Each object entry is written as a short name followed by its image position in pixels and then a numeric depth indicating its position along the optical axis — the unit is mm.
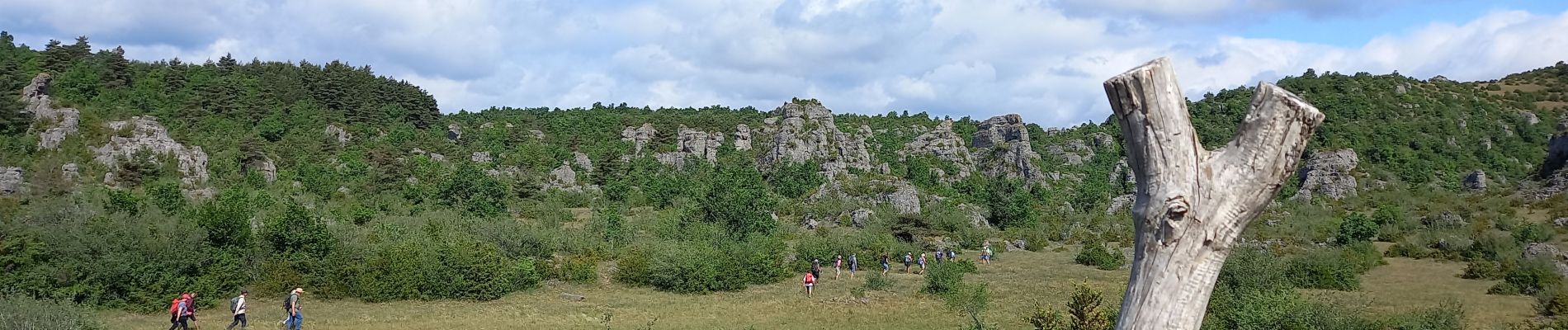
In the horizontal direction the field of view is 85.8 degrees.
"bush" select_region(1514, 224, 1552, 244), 33531
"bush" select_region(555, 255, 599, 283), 31891
